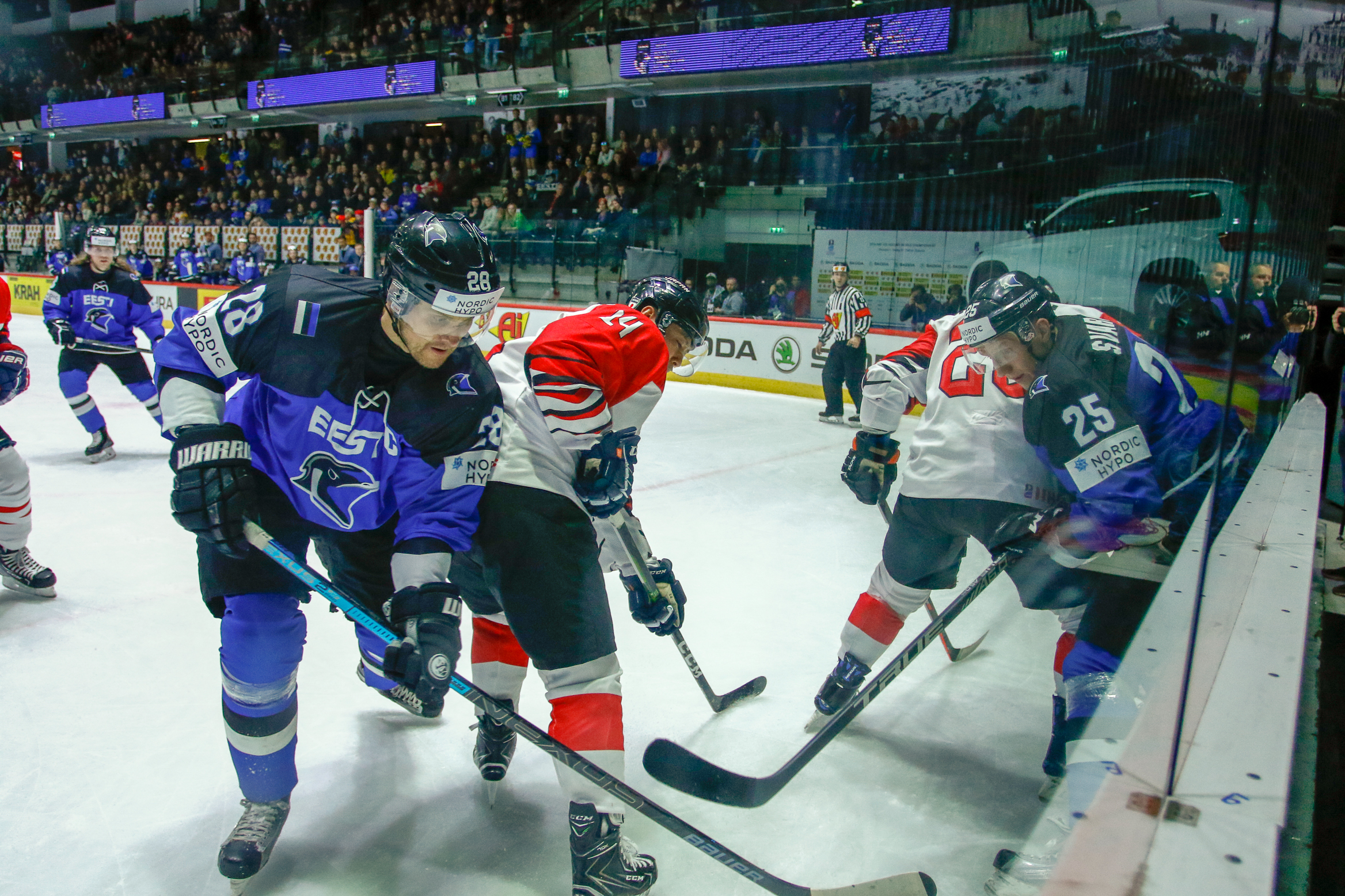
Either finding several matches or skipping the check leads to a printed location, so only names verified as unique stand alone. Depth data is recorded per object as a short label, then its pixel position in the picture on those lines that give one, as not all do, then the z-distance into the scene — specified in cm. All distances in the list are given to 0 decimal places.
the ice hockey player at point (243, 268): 1203
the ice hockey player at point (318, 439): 131
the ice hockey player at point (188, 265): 1221
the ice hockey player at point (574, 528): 136
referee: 612
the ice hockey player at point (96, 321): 441
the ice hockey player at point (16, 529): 255
